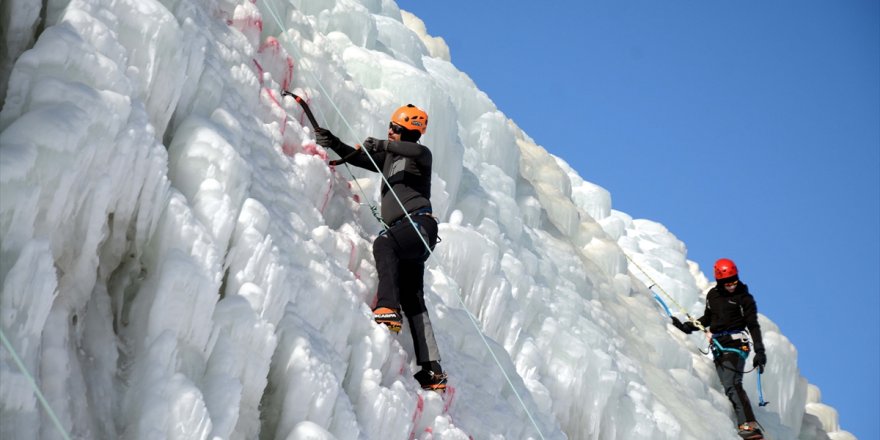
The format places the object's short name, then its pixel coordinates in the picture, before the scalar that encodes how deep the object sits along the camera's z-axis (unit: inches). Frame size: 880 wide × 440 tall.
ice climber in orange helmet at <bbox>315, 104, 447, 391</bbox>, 624.1
